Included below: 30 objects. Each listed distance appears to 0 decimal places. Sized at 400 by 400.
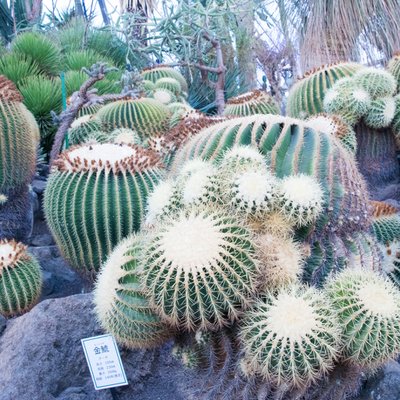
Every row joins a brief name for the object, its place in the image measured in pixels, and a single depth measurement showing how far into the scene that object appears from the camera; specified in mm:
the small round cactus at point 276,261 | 1685
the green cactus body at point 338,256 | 1997
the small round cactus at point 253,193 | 1746
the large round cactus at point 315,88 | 4512
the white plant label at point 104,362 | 2018
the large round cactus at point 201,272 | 1587
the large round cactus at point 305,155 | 2104
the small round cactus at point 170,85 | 5988
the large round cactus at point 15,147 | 3721
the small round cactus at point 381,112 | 4082
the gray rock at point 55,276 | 3268
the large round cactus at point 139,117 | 4191
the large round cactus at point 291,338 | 1531
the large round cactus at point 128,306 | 1769
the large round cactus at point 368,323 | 1600
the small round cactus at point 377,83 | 4098
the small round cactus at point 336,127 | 3030
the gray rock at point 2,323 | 2767
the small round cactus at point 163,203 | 1840
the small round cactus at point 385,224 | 2807
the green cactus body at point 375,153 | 4266
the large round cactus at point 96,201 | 2762
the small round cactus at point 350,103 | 4043
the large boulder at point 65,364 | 2229
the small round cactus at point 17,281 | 2830
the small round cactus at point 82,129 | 4234
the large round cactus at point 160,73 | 6684
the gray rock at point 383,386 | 1957
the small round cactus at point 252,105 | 4703
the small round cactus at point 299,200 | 1780
